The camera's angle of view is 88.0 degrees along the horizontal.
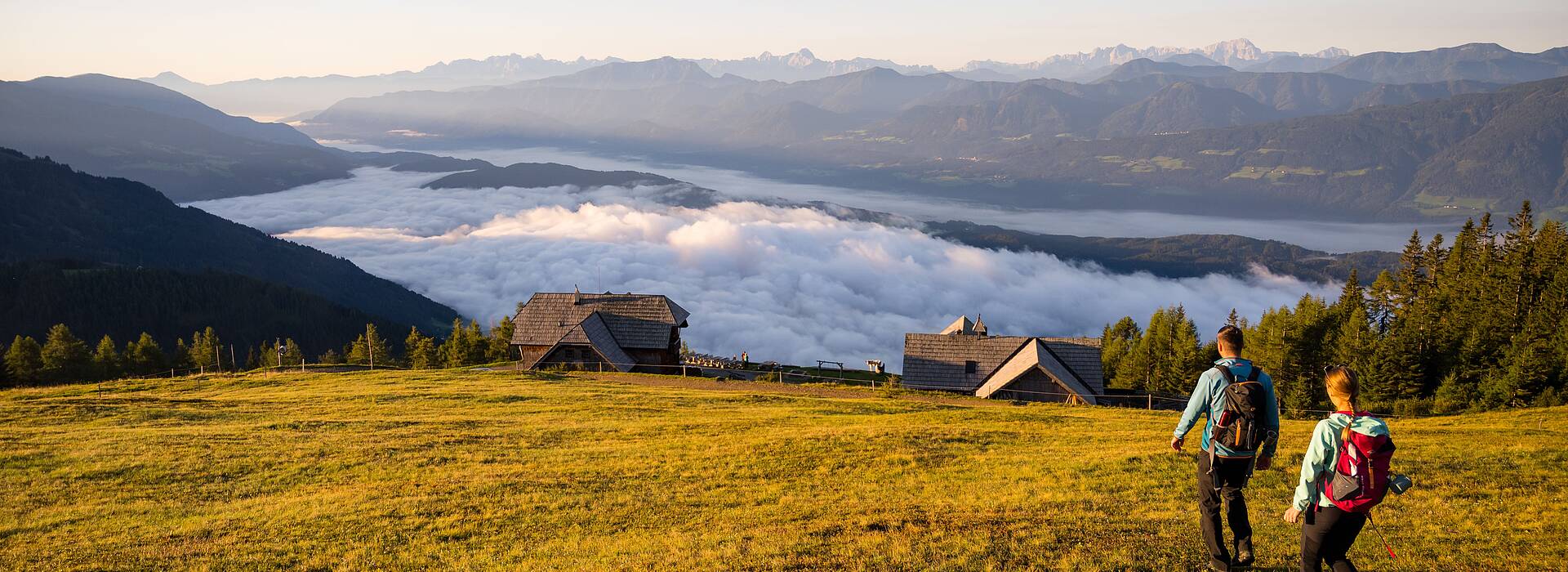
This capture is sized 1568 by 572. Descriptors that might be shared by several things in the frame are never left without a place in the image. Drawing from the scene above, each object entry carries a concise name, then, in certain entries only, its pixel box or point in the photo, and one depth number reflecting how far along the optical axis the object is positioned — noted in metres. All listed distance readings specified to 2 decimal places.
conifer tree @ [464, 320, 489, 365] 78.56
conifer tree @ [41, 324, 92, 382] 82.25
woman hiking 9.35
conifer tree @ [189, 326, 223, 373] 92.43
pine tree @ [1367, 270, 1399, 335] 73.69
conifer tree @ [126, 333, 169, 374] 87.62
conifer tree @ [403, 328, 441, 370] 82.44
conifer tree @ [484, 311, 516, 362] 79.69
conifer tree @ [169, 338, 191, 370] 92.75
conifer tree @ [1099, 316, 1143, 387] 84.44
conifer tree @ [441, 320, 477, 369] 77.06
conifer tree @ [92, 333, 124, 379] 85.44
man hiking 11.07
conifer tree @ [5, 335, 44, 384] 76.12
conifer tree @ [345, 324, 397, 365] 88.21
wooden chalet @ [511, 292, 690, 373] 60.00
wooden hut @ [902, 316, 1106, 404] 50.72
